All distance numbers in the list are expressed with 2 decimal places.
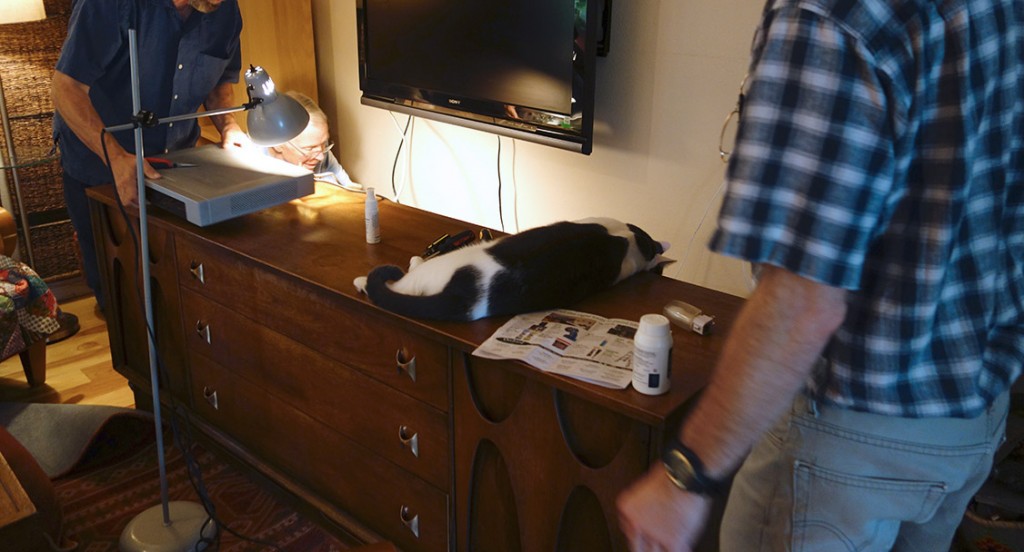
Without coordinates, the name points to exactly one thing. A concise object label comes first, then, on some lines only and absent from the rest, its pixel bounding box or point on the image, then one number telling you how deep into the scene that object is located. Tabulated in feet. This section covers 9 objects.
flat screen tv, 7.10
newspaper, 4.52
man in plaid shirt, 2.58
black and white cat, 5.10
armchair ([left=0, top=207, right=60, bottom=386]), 8.45
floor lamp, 5.56
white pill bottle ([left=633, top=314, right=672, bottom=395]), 4.24
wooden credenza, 4.75
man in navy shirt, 7.20
